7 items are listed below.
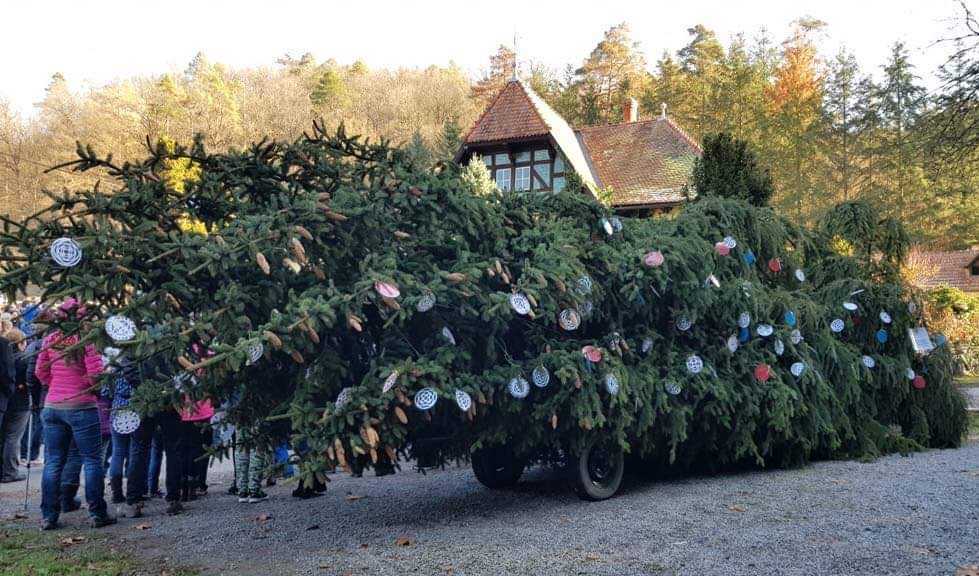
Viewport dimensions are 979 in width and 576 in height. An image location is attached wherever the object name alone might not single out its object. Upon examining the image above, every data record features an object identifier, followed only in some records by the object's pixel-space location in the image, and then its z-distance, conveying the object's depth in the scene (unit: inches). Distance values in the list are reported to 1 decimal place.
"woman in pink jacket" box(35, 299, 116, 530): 248.8
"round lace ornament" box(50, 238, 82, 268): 194.5
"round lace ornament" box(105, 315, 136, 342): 192.9
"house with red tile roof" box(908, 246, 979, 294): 1728.6
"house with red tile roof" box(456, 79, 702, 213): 1101.7
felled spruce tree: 202.5
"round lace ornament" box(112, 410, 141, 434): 223.6
